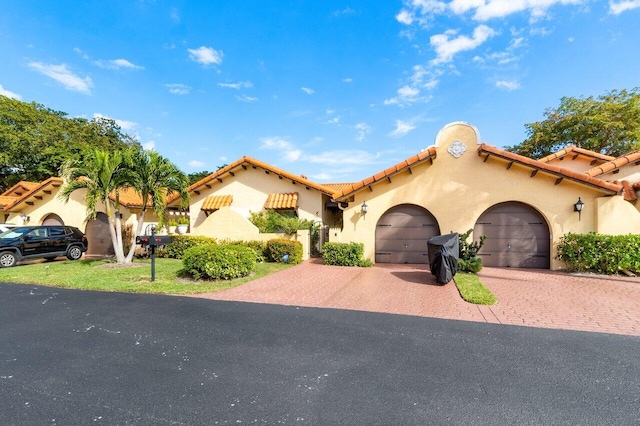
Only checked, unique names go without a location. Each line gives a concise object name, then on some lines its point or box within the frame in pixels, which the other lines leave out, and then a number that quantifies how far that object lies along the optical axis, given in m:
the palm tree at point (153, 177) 12.45
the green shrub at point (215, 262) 9.23
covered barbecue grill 8.55
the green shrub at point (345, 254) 12.36
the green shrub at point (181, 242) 14.88
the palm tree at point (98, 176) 11.75
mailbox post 8.80
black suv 12.46
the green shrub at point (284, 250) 12.97
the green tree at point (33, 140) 23.69
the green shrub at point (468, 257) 9.90
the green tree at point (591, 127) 20.72
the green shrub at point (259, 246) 13.96
